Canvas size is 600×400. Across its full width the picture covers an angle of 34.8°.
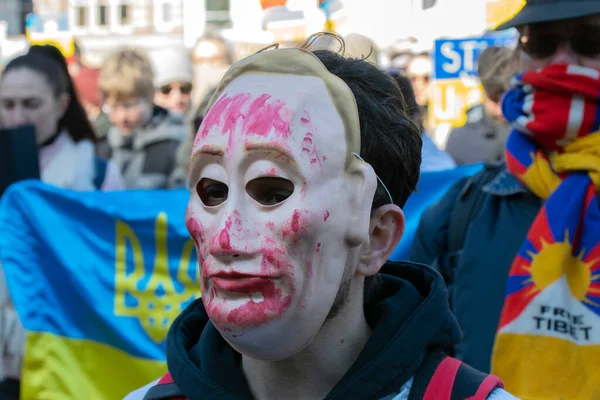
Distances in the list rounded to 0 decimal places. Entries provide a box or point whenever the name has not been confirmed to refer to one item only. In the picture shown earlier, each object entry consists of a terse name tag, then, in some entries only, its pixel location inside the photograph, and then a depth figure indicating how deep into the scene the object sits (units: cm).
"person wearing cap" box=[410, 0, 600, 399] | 279
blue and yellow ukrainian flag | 409
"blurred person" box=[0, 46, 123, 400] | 461
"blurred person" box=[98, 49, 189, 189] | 553
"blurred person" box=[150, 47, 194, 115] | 713
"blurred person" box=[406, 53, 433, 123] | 877
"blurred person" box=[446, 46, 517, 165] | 520
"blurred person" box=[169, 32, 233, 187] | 793
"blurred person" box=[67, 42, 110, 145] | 907
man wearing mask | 172
